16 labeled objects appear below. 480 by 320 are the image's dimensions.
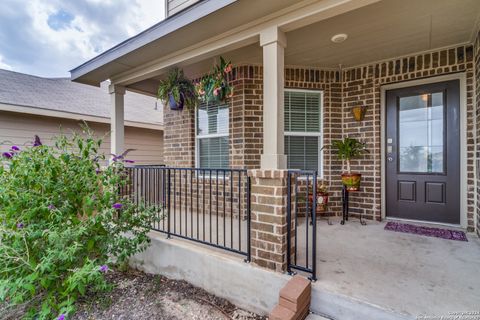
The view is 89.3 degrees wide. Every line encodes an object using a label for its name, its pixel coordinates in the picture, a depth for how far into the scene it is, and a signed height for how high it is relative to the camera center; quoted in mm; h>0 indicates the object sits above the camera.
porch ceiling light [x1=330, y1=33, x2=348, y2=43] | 2801 +1409
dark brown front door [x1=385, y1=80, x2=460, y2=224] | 3189 +60
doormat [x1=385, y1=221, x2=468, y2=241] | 2842 -936
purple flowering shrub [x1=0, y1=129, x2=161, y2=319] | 1926 -580
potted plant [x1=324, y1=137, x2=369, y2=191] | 3445 +59
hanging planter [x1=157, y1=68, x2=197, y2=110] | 3125 +882
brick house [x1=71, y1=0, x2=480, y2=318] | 2111 +842
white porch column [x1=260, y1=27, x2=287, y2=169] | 2096 +511
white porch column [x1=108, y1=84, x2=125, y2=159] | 3799 +625
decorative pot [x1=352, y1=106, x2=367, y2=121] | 3678 +680
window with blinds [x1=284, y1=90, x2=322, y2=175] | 3887 +454
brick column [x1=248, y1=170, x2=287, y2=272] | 1966 -511
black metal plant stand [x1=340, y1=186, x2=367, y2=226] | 3512 -714
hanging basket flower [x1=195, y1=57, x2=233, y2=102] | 2762 +859
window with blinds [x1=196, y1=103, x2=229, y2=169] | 4043 +371
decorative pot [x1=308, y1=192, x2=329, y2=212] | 3557 -632
